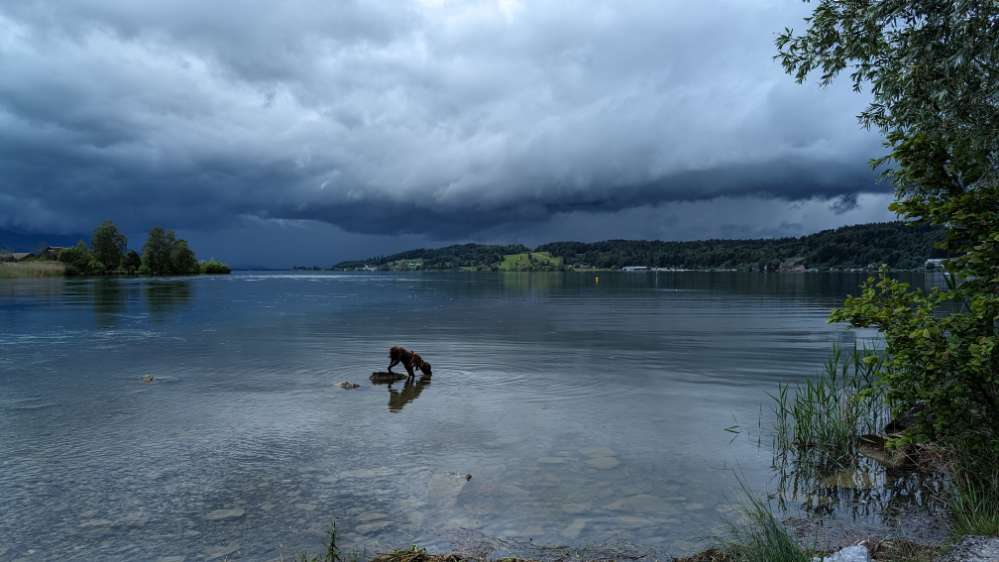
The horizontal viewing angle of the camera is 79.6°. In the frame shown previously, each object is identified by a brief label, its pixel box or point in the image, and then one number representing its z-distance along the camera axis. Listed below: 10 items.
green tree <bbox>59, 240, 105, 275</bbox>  184.88
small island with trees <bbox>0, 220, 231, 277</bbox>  174.75
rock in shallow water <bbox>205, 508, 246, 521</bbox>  10.79
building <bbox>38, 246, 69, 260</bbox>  196.51
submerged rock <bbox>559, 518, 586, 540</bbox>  10.27
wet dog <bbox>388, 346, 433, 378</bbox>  24.83
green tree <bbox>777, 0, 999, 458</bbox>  9.42
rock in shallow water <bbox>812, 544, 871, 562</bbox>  7.82
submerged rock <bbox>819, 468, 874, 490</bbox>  12.63
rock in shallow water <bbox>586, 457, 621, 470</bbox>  13.93
